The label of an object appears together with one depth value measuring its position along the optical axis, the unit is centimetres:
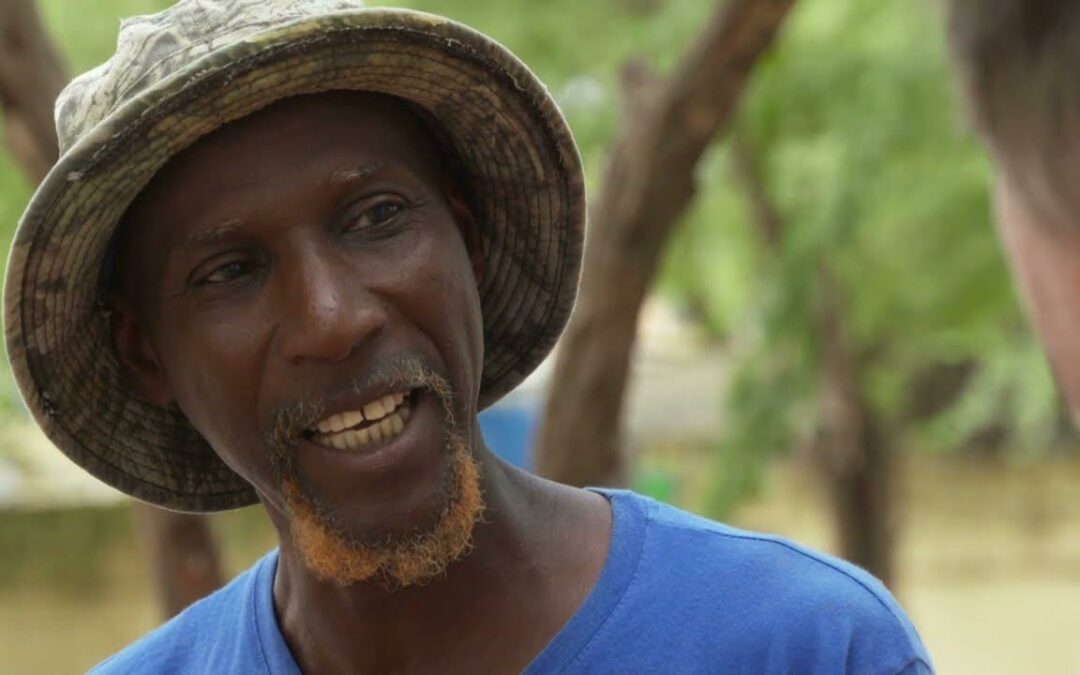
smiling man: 235
